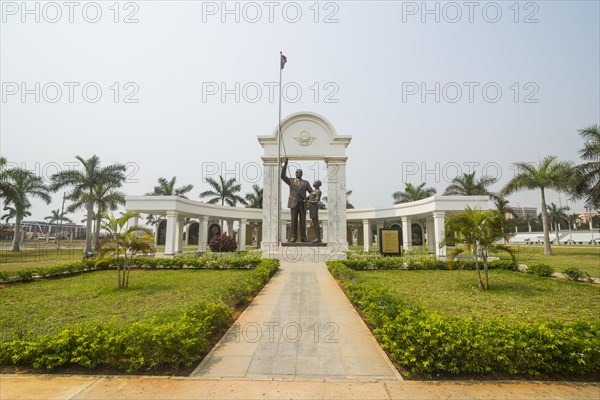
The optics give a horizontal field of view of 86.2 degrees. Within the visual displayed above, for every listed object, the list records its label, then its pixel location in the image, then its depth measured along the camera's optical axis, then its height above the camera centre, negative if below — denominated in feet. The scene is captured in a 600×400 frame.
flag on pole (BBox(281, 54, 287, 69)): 69.06 +37.57
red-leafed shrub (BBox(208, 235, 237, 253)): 90.33 -2.52
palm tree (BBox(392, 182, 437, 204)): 129.18 +17.34
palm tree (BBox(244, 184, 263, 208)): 136.70 +16.24
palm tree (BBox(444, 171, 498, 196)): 112.40 +17.72
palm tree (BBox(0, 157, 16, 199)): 85.30 +13.93
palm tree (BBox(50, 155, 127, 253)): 108.37 +18.84
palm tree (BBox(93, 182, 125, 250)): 113.39 +13.49
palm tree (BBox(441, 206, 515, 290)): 36.01 +0.66
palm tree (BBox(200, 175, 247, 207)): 138.00 +18.09
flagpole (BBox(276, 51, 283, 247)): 68.39 +6.56
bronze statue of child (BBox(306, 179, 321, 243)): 69.67 +6.93
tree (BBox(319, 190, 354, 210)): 149.89 +14.85
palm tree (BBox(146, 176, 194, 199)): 130.21 +19.47
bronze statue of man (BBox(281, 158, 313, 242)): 69.67 +7.80
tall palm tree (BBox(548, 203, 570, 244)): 182.50 +13.01
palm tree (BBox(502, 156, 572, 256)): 94.22 +16.84
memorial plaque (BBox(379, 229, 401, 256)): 77.77 -1.69
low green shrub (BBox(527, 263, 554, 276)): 46.03 -5.04
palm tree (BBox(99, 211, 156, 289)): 36.60 -0.53
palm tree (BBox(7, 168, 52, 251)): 90.22 +15.83
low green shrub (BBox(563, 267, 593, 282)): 41.75 -5.23
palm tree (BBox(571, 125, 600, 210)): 77.87 +15.16
